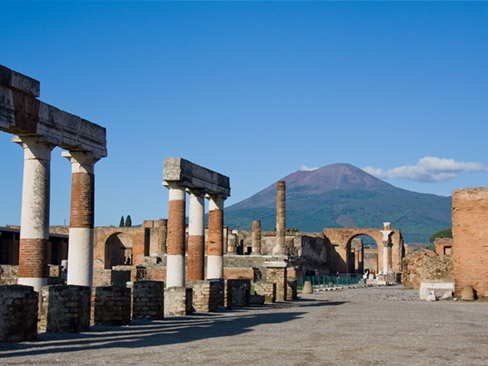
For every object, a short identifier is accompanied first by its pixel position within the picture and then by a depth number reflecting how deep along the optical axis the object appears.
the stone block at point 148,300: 15.88
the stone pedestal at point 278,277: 25.91
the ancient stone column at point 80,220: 15.77
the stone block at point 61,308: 12.26
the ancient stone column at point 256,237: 42.62
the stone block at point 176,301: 17.42
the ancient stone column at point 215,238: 22.80
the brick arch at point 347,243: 60.78
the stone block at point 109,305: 13.91
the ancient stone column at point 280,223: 36.75
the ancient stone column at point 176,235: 19.66
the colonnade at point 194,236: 19.69
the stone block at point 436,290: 26.66
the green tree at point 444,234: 98.88
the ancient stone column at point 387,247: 53.67
